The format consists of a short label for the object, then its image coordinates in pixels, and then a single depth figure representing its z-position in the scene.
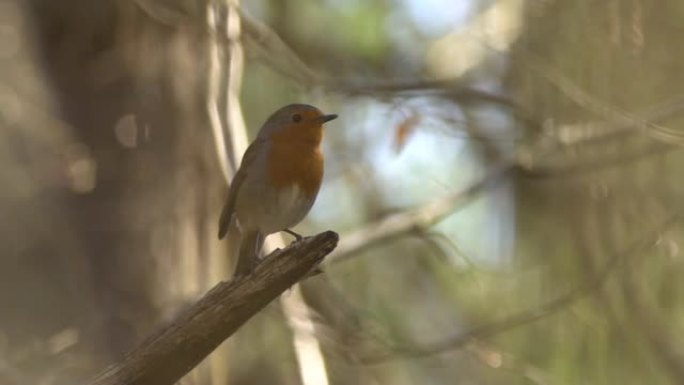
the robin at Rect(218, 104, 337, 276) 5.98
